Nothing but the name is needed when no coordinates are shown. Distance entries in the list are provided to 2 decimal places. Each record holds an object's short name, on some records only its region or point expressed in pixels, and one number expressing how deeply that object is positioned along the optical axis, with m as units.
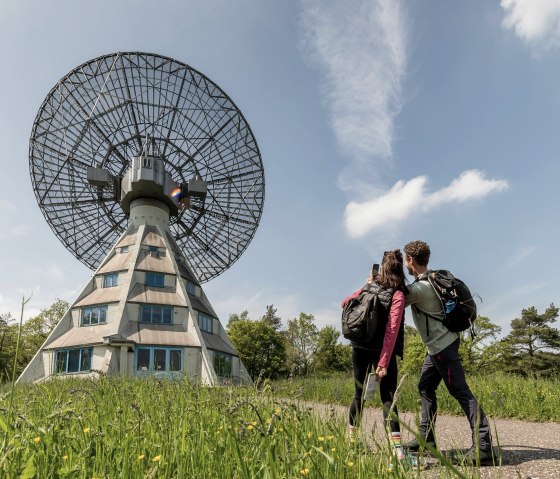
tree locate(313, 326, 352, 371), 63.91
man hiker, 5.45
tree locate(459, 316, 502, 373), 41.66
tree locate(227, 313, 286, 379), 61.88
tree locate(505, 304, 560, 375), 55.28
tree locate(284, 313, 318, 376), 68.44
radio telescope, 28.89
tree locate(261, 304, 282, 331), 83.75
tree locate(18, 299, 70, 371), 61.66
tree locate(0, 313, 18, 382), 46.38
